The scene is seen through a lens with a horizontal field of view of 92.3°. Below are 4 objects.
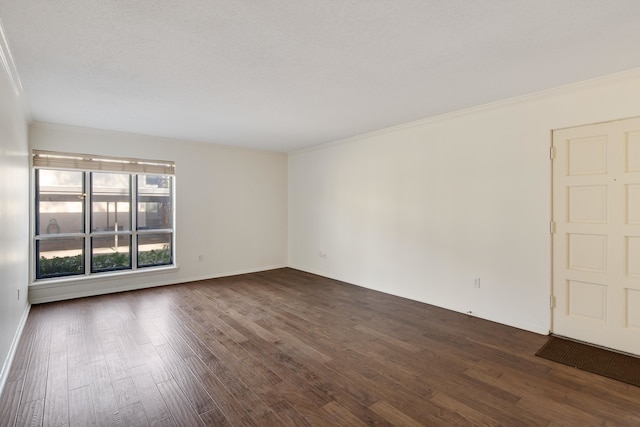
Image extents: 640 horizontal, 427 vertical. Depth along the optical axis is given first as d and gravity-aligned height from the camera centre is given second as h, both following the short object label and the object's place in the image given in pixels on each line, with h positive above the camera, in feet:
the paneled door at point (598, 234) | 8.90 -0.64
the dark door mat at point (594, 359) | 7.89 -4.11
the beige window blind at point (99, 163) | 13.93 +2.46
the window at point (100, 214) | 14.33 -0.10
